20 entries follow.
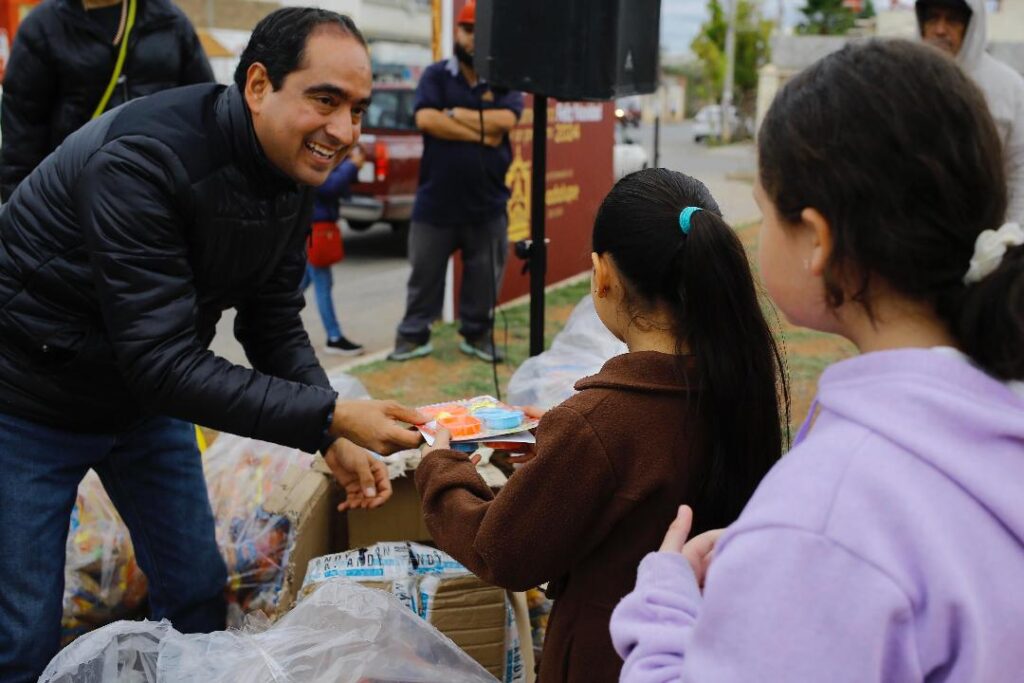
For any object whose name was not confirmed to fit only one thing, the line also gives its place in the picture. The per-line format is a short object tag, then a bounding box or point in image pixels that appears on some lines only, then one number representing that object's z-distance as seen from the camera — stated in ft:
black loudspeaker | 11.54
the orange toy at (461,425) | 6.70
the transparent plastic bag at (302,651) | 6.73
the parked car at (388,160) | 32.63
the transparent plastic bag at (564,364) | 11.48
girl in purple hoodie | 3.06
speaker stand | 12.09
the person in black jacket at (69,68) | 11.64
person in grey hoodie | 12.69
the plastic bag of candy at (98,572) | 10.12
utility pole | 123.52
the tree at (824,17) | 135.95
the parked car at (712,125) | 139.03
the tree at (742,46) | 140.67
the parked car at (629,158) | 54.19
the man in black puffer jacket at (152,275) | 6.81
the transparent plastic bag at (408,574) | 8.33
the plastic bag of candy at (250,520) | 10.44
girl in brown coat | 5.32
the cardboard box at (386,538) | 8.34
